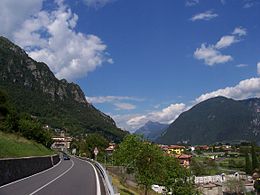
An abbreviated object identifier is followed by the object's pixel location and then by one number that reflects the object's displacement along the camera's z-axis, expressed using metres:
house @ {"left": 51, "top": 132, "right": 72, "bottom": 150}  108.11
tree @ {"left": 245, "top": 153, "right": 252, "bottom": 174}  76.74
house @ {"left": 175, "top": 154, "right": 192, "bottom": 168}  72.25
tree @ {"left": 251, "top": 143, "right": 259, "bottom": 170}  77.60
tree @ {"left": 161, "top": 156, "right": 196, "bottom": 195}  26.26
